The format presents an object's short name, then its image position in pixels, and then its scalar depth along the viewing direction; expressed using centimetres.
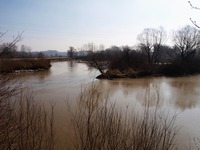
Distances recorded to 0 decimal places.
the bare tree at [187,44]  2694
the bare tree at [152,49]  2886
